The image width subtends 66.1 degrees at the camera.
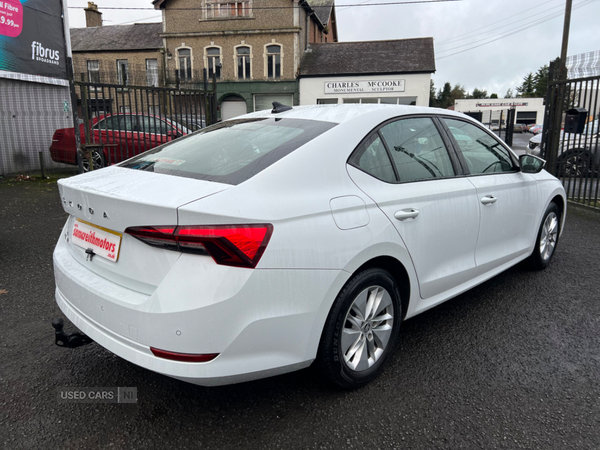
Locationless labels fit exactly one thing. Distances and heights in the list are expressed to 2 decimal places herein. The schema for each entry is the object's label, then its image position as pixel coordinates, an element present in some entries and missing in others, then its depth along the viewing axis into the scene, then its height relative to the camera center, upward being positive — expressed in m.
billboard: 10.83 +2.11
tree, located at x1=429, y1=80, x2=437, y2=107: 84.21 +5.05
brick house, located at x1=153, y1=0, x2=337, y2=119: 31.88 +5.46
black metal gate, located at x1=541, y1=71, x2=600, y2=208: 7.91 -0.24
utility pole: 17.94 +3.67
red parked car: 7.80 -0.10
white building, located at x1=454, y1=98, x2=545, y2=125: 48.34 +1.85
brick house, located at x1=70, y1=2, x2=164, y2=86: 34.47 +5.81
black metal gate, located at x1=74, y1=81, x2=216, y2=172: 7.21 +0.11
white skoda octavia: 1.93 -0.56
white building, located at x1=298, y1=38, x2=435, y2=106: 30.69 +3.30
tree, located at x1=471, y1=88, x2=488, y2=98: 105.06 +6.71
